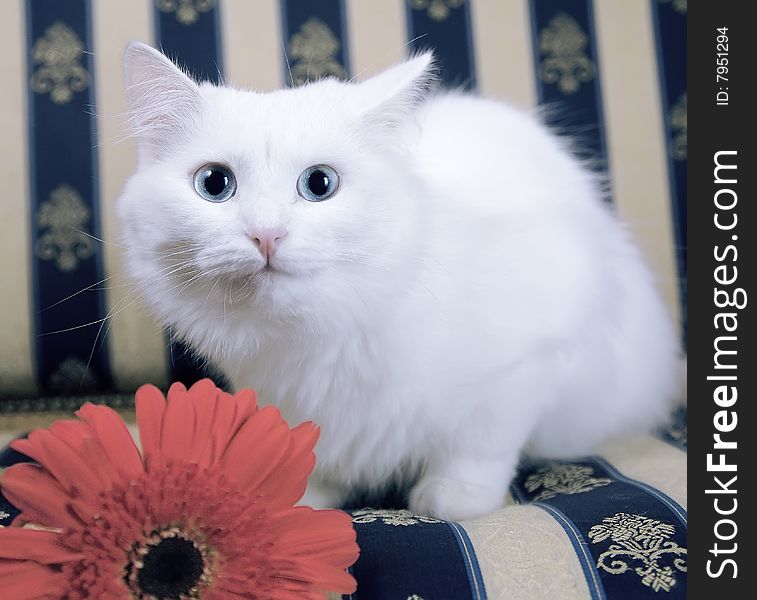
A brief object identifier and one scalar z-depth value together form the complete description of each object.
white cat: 0.40
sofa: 0.61
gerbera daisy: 0.34
